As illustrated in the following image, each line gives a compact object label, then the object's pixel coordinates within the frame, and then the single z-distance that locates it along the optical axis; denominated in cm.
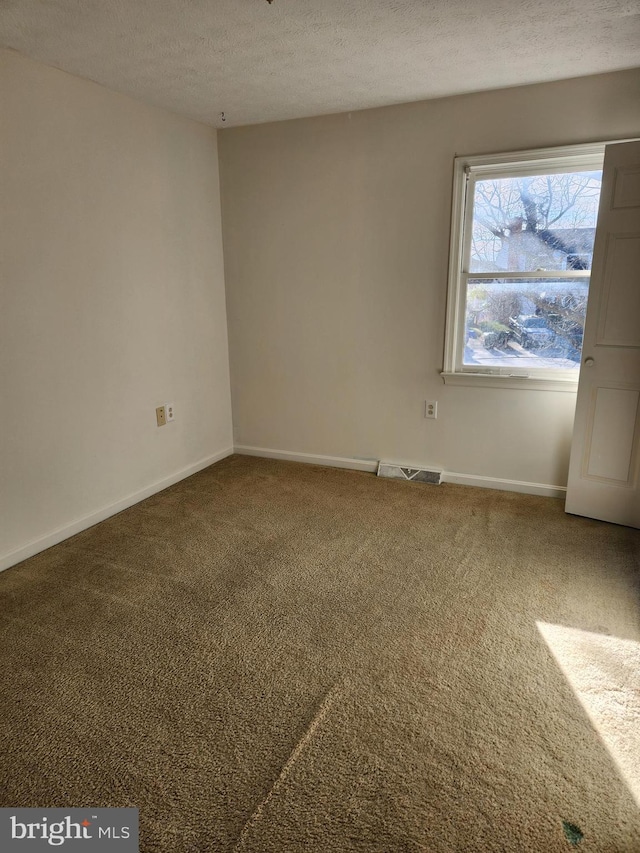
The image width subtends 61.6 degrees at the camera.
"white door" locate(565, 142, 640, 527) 267
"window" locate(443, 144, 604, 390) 300
